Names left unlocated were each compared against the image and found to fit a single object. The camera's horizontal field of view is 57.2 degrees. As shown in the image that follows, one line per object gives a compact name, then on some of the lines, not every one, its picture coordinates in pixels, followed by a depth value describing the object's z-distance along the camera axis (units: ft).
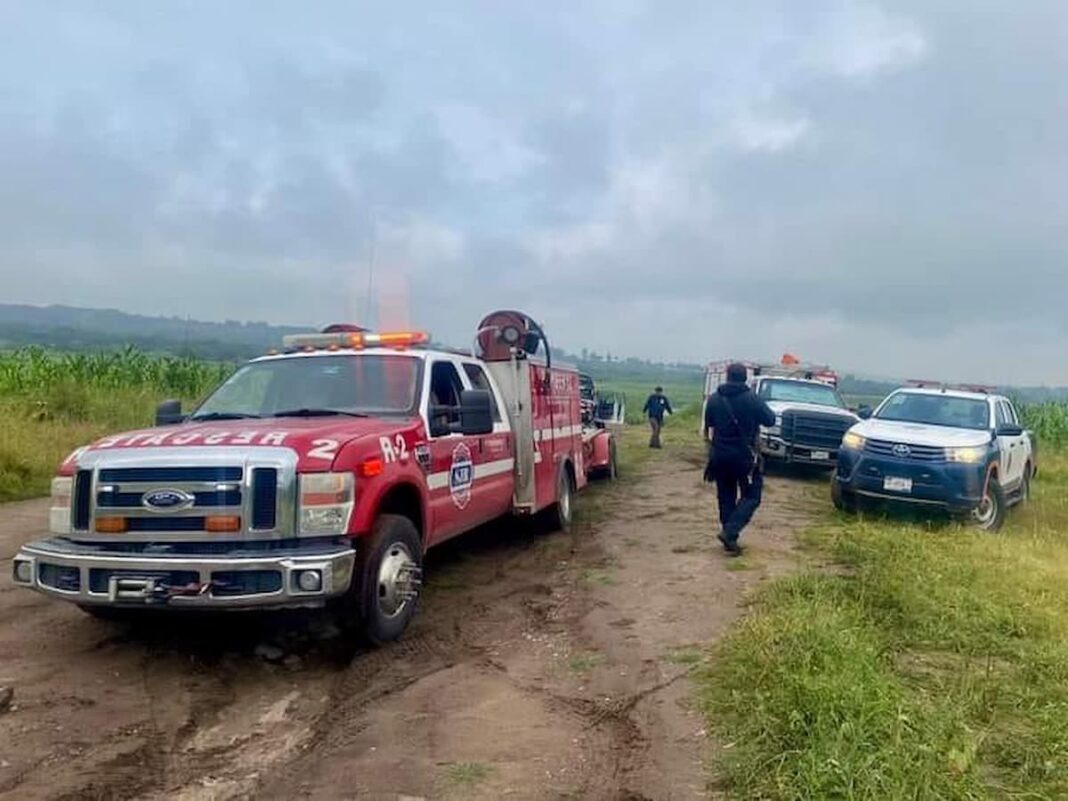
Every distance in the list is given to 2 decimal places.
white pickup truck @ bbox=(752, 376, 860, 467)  56.34
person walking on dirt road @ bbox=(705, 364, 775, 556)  29.84
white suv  37.55
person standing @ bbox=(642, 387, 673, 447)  79.61
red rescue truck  17.93
